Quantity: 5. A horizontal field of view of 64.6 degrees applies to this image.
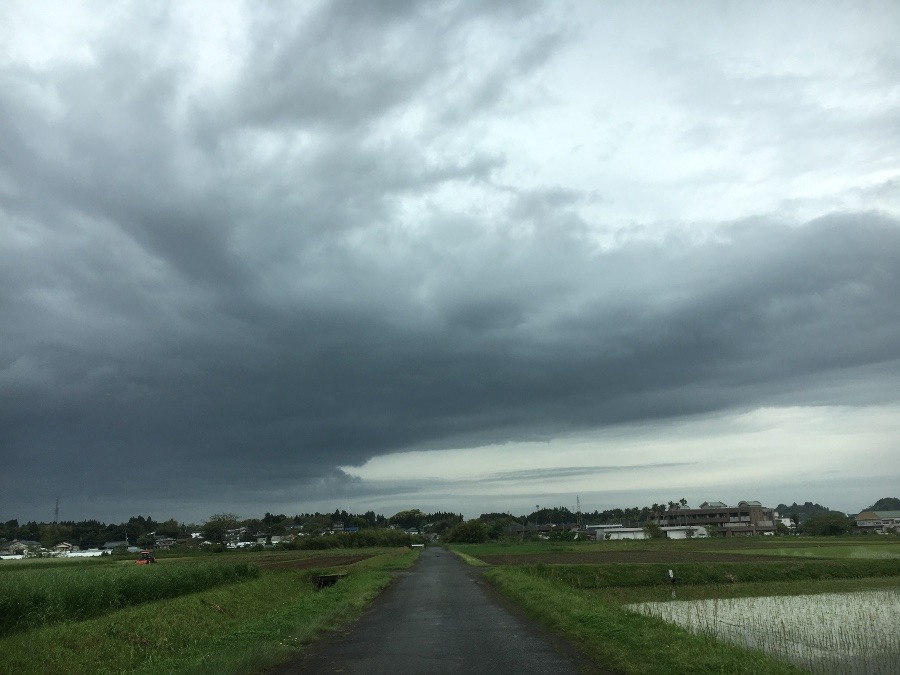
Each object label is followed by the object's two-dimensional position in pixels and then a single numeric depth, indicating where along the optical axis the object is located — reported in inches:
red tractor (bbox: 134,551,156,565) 2988.7
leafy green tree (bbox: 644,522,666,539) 6210.6
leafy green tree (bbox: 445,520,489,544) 7455.7
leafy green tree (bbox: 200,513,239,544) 7691.9
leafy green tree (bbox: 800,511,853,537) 5851.4
